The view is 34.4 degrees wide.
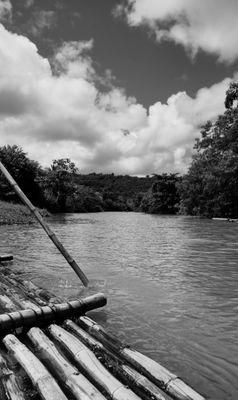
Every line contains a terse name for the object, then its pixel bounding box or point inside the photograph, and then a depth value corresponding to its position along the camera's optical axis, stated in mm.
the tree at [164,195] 87562
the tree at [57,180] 72562
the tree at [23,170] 55094
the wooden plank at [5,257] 12480
